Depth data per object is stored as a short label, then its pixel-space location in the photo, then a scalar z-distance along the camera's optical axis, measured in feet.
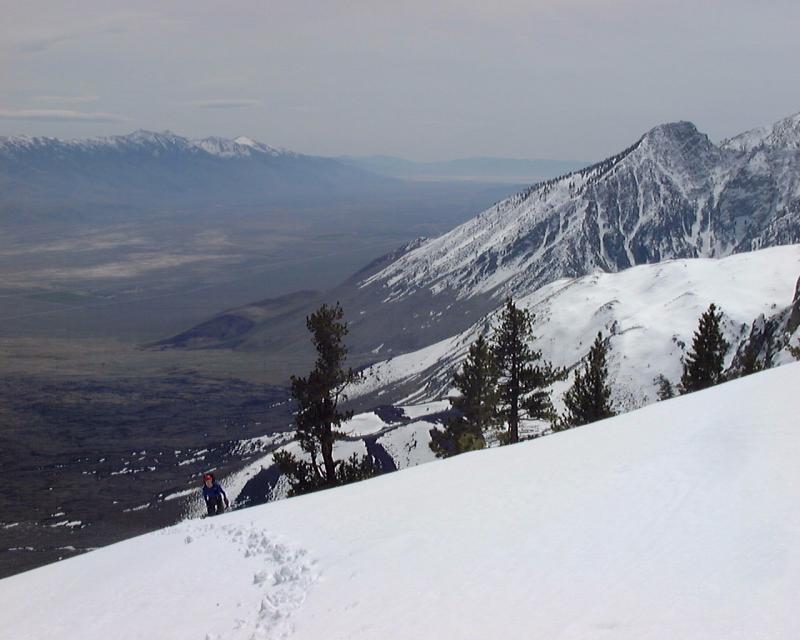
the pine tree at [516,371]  118.62
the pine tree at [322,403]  103.35
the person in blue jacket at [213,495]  76.28
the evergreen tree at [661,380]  190.25
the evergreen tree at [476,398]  119.66
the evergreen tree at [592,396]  122.42
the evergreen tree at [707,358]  121.29
